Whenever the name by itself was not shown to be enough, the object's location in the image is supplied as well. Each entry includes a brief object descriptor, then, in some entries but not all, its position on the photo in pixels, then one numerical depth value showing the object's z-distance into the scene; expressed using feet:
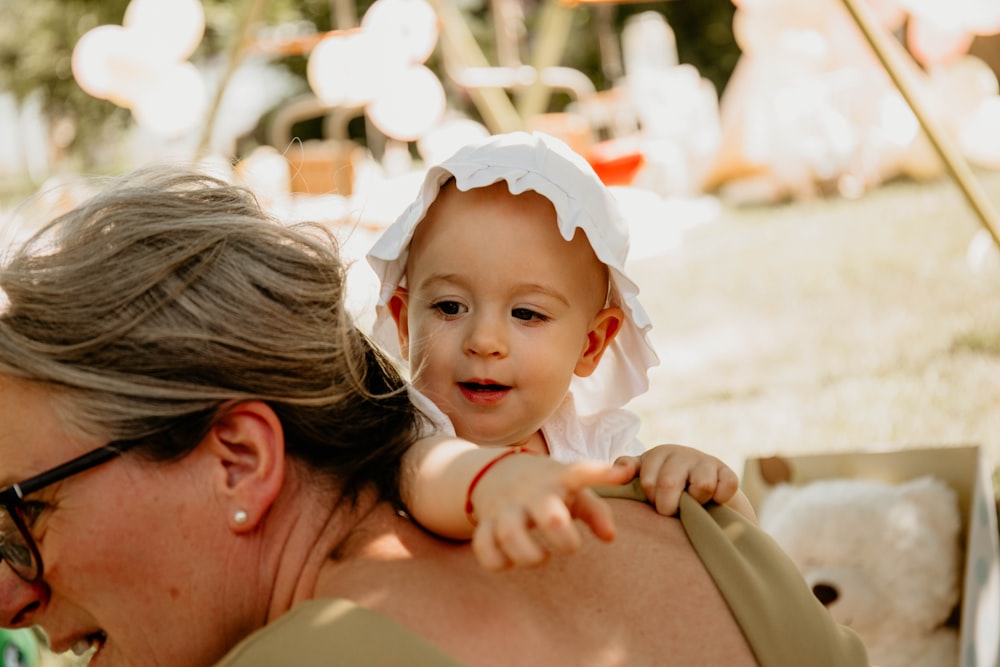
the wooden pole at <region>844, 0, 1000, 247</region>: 11.47
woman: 4.46
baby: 7.52
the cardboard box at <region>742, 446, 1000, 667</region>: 9.27
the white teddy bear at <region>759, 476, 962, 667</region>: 9.85
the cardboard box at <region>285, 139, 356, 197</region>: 31.37
